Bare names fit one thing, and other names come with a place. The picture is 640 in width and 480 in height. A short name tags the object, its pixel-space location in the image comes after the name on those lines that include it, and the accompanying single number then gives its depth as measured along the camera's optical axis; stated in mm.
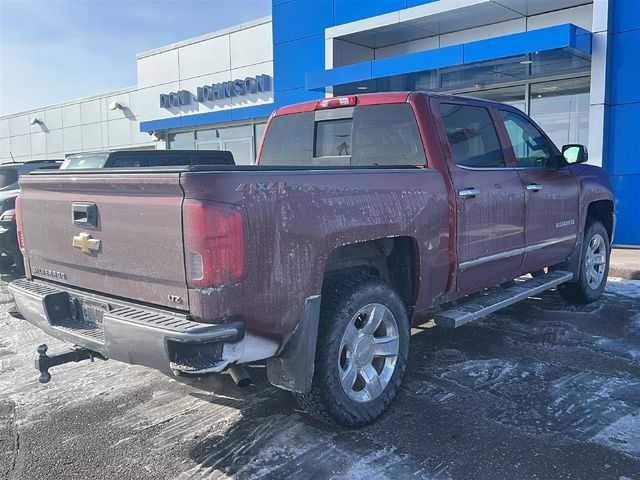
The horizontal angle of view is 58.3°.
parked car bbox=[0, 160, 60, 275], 7578
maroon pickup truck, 2777
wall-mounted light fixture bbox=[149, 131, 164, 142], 23180
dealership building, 10562
